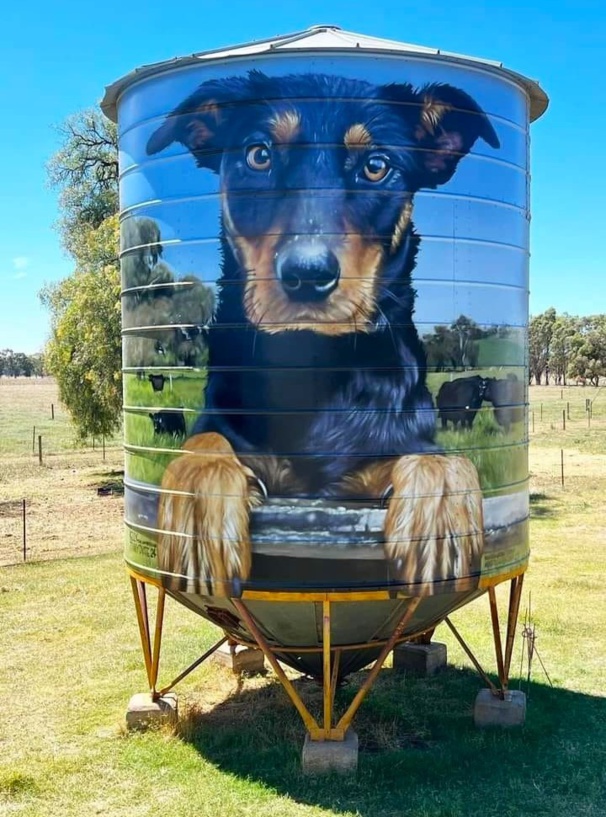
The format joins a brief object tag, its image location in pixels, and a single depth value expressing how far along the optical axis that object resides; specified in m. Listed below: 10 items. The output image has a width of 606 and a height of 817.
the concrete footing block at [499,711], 9.71
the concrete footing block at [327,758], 8.22
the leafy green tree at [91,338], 25.83
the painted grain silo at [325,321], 7.56
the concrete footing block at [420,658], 11.57
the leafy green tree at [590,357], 108.56
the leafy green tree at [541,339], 119.75
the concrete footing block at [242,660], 11.65
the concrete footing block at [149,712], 9.62
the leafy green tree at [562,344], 114.62
